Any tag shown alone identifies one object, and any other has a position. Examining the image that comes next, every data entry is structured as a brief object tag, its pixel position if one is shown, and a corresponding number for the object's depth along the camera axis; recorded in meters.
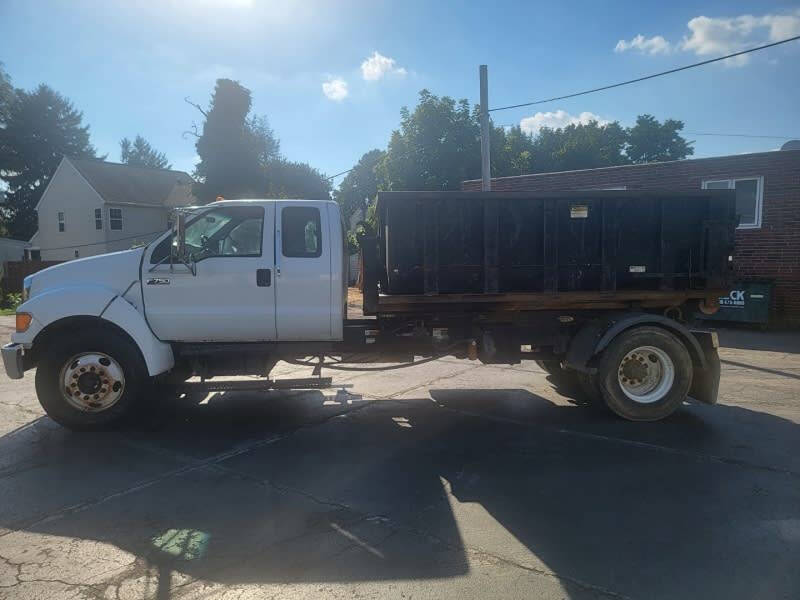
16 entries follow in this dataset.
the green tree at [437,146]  29.75
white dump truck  5.92
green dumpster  13.43
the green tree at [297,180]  45.31
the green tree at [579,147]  41.91
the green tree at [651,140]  46.94
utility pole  14.95
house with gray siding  35.47
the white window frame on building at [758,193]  14.05
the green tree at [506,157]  35.78
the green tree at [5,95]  46.67
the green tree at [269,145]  61.74
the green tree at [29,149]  54.00
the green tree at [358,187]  58.84
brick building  13.77
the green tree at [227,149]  37.69
